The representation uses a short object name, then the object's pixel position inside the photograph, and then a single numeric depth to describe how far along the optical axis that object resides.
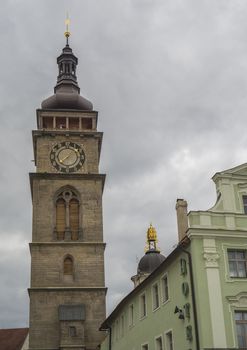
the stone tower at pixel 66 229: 52.19
